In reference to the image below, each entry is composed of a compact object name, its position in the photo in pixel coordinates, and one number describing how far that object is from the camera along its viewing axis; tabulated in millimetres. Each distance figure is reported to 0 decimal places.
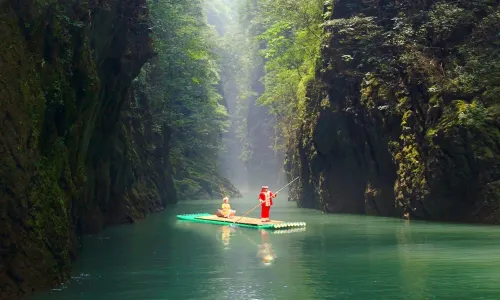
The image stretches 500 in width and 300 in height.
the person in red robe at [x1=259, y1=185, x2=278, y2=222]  27781
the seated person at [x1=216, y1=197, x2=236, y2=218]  30281
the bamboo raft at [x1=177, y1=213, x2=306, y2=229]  25922
